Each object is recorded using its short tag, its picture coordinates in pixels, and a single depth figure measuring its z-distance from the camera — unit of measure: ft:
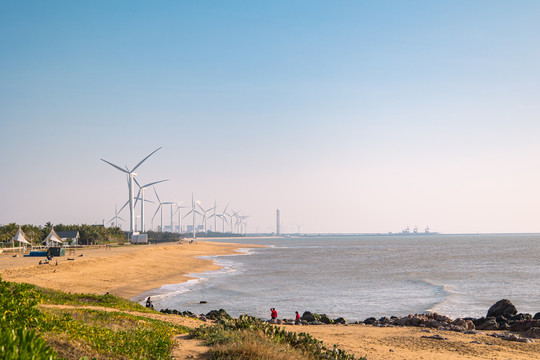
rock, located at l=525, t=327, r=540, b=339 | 84.28
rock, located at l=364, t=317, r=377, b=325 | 97.24
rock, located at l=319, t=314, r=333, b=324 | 98.07
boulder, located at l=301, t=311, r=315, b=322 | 99.60
